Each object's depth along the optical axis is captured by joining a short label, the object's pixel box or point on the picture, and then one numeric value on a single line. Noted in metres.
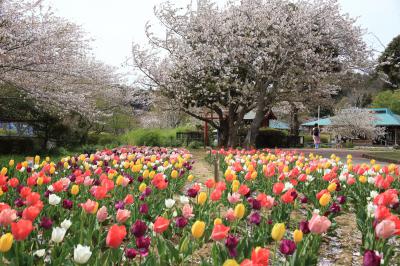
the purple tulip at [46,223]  3.01
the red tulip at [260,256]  1.92
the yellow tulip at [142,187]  4.02
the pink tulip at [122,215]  2.84
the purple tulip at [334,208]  3.69
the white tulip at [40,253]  2.63
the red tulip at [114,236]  2.22
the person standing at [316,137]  26.32
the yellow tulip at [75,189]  3.85
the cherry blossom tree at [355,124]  36.81
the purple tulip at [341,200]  4.04
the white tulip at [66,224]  2.80
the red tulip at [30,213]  2.64
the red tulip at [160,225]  2.51
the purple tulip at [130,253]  2.42
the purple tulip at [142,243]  2.44
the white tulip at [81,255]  2.11
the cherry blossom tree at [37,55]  11.71
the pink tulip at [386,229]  2.44
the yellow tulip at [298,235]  2.46
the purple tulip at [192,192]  3.77
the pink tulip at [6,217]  2.64
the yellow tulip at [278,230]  2.42
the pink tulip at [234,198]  3.48
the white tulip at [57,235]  2.47
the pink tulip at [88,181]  4.22
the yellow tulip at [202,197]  3.37
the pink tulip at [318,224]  2.54
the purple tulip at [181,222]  3.02
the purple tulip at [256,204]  3.40
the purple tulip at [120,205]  3.46
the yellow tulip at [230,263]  1.69
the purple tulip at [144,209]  3.27
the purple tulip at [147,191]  4.04
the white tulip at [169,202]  3.40
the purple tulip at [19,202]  3.64
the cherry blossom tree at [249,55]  20.41
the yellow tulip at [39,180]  4.25
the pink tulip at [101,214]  2.88
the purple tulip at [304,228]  2.78
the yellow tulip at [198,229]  2.43
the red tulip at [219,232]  2.34
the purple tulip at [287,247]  2.29
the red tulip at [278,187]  3.89
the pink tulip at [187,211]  3.12
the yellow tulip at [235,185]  3.97
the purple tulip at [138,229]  2.55
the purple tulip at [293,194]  3.83
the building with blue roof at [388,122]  39.90
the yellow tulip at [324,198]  3.36
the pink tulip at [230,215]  3.04
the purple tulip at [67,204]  3.49
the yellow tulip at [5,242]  2.12
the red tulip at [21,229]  2.27
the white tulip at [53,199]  3.42
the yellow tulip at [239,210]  2.90
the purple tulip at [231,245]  2.37
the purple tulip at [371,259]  1.92
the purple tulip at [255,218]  3.15
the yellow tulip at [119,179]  4.45
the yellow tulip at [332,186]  4.16
